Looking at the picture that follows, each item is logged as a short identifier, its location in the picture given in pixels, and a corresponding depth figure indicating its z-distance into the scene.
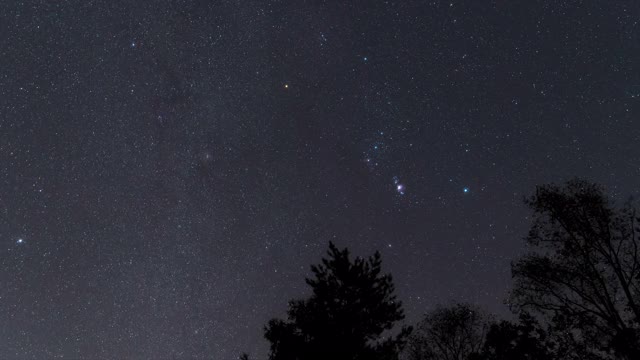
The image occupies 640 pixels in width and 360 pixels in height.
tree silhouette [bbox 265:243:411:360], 18.19
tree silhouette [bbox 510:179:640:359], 19.77
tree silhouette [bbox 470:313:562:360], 22.59
